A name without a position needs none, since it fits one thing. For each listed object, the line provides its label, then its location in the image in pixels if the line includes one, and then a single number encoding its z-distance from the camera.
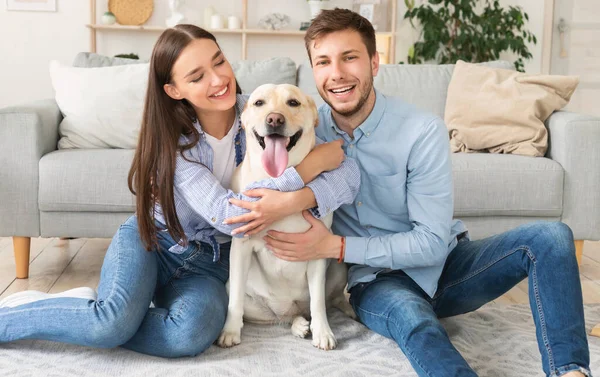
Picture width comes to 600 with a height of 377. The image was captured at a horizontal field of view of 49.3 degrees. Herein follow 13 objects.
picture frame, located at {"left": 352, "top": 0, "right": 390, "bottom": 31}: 5.38
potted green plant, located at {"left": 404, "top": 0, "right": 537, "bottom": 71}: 5.29
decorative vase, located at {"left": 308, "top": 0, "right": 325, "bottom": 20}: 5.28
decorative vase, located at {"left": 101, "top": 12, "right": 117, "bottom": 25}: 5.16
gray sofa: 2.57
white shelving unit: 5.18
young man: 1.59
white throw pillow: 2.85
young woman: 1.67
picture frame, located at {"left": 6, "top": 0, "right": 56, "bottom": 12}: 5.18
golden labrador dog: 1.67
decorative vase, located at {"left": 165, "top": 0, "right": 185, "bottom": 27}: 5.21
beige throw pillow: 2.90
